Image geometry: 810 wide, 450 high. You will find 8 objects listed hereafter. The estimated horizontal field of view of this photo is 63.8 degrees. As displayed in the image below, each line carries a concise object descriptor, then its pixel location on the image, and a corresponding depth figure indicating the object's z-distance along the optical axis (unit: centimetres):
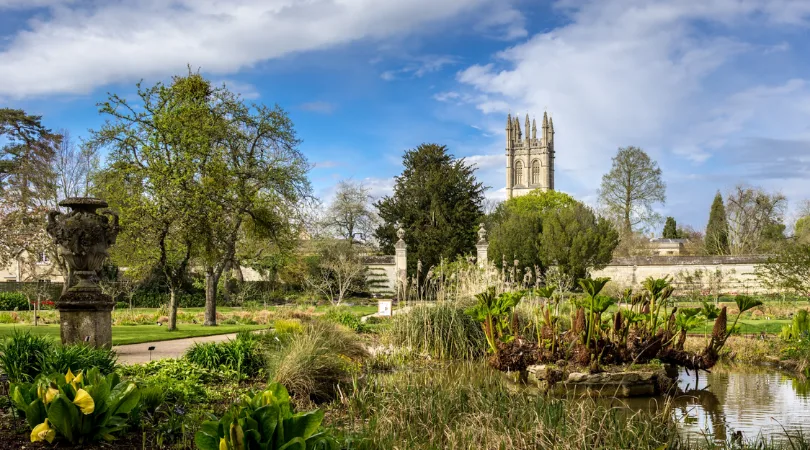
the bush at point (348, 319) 1389
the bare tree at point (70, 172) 2938
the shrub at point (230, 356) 769
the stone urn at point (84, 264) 830
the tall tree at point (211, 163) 1458
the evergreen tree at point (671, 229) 6581
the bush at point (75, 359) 590
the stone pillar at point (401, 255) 2881
